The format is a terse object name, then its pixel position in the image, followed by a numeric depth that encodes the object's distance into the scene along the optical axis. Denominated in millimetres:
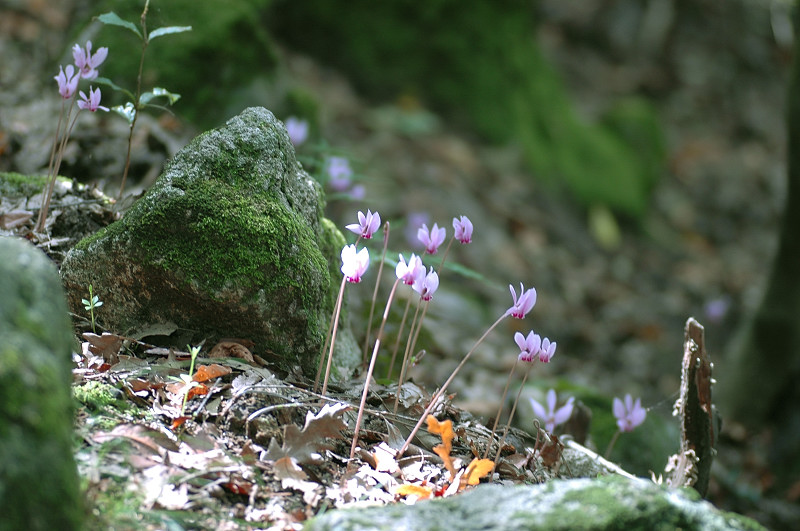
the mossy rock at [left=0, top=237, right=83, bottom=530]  2527
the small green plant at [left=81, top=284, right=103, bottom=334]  4391
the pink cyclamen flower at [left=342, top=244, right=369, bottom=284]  4156
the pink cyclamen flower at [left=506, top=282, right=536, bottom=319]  4285
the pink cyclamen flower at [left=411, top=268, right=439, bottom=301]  4207
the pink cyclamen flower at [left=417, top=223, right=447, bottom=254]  4809
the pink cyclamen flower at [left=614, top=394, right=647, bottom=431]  6059
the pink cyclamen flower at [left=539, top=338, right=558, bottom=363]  4375
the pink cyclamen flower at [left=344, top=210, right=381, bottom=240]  4375
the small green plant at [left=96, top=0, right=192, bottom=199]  5344
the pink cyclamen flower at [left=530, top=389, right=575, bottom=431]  5867
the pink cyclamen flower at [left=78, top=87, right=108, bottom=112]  5156
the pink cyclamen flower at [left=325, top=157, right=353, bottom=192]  7689
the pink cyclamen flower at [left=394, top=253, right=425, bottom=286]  4164
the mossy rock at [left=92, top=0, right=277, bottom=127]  9445
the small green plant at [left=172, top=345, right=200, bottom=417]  4105
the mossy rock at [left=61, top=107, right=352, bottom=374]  4609
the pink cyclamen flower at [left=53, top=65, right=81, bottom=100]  5145
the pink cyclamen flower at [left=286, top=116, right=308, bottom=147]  8375
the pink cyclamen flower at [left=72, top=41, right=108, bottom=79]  5062
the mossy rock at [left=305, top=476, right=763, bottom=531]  3117
